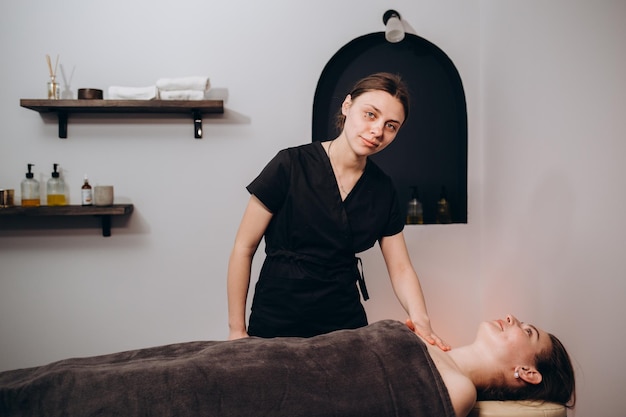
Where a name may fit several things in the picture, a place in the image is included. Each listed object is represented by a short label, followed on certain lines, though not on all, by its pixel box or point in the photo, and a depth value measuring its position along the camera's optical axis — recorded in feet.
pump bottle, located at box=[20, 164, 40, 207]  7.43
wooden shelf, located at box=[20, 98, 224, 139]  7.27
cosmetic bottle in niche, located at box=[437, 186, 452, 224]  8.48
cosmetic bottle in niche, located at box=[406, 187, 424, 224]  8.40
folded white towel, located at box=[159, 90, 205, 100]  7.40
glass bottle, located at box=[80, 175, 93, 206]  7.48
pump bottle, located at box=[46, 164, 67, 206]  7.57
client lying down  3.70
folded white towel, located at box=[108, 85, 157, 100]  7.36
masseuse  5.38
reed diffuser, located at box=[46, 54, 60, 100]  7.42
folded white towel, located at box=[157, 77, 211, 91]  7.37
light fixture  7.72
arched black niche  8.38
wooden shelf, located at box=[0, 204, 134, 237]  7.25
